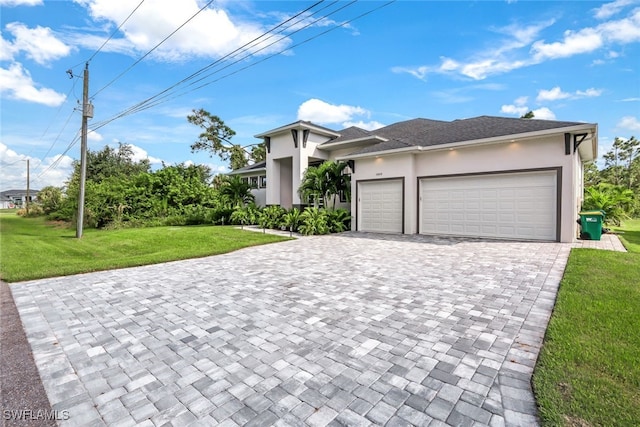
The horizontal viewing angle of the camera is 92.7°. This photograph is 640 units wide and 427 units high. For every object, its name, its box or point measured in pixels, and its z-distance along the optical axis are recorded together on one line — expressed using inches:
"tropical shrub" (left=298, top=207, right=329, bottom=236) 486.6
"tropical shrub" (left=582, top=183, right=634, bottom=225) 447.7
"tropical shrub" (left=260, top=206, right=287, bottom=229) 569.6
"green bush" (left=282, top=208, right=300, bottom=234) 519.3
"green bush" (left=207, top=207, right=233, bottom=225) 678.5
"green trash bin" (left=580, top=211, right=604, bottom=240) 367.0
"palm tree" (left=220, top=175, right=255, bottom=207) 687.7
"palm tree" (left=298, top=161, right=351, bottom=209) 538.9
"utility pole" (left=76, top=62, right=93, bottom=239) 476.7
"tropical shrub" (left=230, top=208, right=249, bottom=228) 644.1
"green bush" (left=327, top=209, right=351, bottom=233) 510.6
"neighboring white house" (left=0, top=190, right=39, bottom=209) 2611.2
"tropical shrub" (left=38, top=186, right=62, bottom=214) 1065.8
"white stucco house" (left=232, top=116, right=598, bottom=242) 354.3
